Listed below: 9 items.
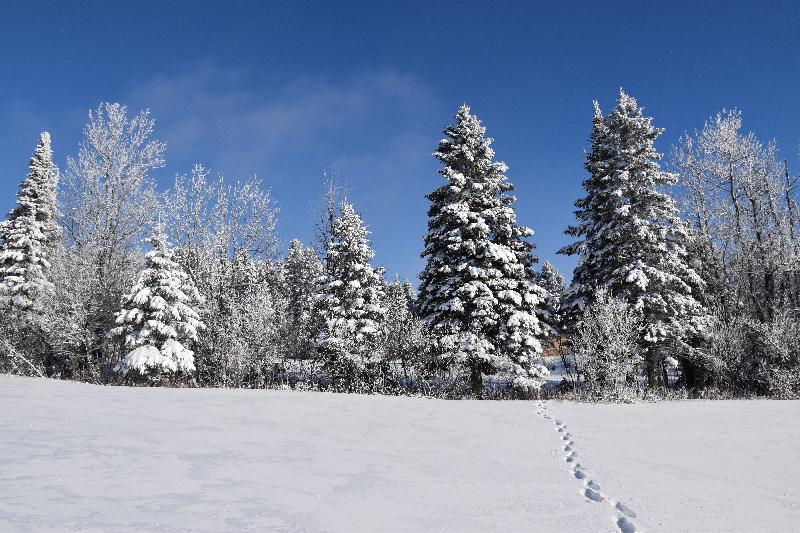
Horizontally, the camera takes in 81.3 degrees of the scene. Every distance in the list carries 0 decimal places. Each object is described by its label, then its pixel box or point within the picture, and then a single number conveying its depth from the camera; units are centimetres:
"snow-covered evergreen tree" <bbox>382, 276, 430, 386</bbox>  2342
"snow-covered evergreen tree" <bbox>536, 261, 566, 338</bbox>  2159
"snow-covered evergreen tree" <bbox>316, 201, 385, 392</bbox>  2338
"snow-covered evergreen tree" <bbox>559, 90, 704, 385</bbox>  2036
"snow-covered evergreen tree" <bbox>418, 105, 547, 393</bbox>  1945
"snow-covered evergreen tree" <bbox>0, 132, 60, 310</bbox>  2570
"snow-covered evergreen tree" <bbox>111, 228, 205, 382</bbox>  1892
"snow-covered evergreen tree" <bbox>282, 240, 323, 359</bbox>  2656
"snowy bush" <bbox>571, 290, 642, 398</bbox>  1692
